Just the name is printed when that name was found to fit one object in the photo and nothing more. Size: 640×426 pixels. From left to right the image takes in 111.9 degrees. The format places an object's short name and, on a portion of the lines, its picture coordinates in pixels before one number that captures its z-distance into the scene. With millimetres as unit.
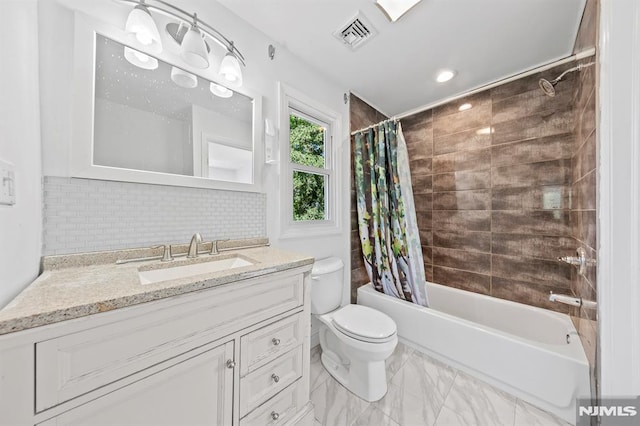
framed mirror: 908
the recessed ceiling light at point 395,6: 1235
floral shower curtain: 1796
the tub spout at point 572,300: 1258
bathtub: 1184
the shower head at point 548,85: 1415
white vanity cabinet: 493
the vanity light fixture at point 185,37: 958
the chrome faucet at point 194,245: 1096
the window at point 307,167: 1616
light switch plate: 553
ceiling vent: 1363
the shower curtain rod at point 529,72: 1162
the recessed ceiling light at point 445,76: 1831
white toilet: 1286
